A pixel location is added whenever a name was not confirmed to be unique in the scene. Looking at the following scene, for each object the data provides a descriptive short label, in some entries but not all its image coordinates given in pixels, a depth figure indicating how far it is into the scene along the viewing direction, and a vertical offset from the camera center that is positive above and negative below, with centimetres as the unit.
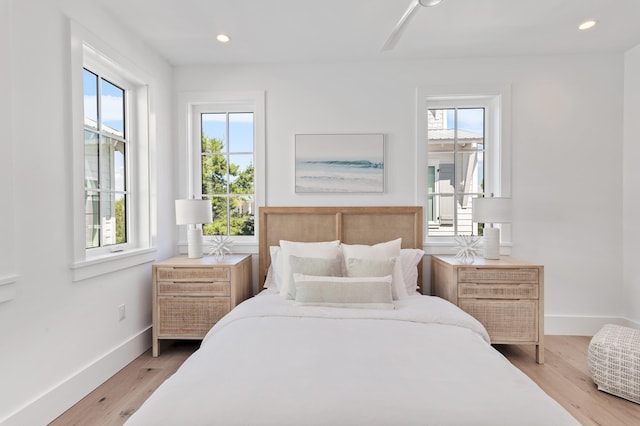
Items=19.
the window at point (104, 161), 229 +36
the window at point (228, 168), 331 +40
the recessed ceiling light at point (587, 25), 249 +141
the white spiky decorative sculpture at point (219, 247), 295 -36
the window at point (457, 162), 321 +45
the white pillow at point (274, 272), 277 -56
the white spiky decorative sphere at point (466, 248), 283 -36
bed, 109 -67
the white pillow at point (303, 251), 256 -35
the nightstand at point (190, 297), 262 -72
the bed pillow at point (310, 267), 240 -44
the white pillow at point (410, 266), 272 -50
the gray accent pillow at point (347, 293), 217 -57
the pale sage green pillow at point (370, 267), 238 -44
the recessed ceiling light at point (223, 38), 265 +140
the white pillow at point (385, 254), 249 -37
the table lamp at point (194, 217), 279 -8
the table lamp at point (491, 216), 273 -8
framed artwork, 312 +43
